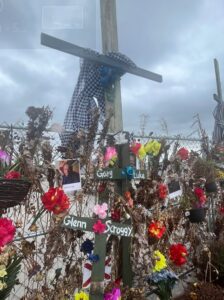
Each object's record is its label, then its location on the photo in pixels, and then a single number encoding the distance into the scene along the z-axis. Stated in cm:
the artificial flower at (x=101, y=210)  184
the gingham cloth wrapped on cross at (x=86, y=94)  264
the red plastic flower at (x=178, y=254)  238
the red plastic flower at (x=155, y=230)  229
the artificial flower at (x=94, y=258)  179
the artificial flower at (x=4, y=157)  165
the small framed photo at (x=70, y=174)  197
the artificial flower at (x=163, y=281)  221
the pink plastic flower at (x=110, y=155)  221
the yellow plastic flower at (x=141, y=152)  247
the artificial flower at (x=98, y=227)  180
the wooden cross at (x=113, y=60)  231
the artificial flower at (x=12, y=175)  155
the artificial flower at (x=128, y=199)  221
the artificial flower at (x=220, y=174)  346
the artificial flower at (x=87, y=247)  204
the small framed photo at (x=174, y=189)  275
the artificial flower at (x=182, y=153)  287
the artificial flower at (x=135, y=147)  244
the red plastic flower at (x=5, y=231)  142
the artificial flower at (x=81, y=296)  185
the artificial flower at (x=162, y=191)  254
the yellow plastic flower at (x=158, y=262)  225
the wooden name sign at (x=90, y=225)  178
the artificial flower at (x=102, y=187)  227
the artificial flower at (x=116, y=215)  219
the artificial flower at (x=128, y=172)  224
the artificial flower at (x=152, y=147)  259
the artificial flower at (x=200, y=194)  294
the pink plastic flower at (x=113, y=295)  185
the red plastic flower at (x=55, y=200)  175
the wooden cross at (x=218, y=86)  494
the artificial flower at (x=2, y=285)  152
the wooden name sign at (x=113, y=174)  212
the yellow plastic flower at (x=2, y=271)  149
